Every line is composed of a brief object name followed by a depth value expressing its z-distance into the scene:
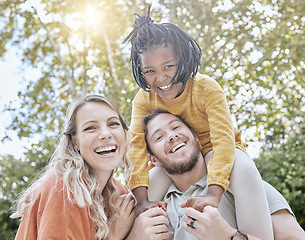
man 2.16
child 1.99
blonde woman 1.99
